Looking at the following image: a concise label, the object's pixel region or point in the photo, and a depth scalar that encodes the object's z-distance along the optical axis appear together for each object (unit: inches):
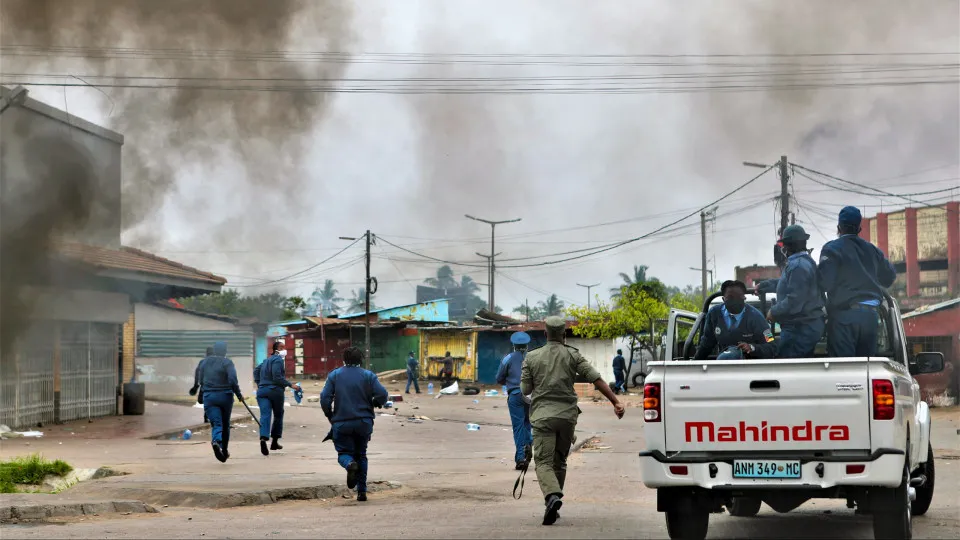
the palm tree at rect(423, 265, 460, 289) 5255.9
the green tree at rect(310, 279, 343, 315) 5201.8
